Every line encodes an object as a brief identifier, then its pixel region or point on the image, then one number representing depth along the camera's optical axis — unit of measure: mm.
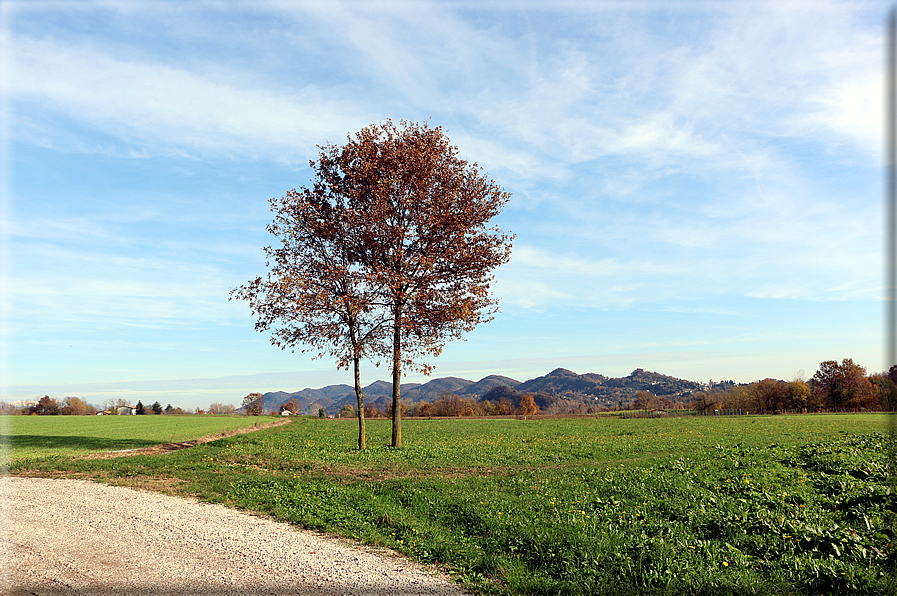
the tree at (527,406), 158750
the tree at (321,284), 26250
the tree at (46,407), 92350
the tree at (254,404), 110750
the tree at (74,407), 97612
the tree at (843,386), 101875
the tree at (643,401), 128875
